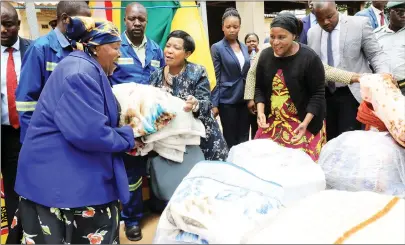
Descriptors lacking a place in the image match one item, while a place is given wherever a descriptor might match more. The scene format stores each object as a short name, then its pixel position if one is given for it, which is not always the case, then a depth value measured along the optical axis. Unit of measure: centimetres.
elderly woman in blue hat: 157
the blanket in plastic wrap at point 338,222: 92
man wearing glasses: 288
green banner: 370
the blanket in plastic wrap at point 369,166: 166
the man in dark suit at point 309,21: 352
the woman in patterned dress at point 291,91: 236
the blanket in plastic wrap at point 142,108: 193
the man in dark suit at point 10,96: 238
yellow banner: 360
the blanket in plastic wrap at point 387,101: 163
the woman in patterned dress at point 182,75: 265
